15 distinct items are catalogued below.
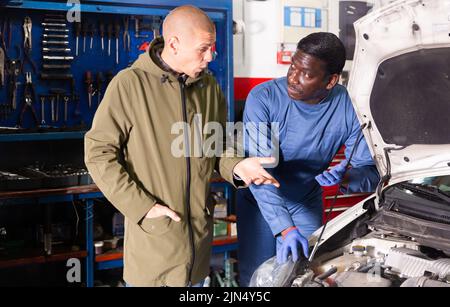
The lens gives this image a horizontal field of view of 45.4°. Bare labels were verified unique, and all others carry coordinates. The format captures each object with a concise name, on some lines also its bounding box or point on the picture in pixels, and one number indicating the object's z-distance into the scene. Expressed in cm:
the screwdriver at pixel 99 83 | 279
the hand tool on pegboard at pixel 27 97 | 266
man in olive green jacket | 155
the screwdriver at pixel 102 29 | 281
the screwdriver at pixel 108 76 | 283
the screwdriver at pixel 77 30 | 274
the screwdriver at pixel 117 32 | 285
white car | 154
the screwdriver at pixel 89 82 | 278
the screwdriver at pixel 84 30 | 277
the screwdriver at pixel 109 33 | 283
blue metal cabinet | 255
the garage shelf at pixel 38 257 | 243
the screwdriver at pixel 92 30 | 280
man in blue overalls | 212
